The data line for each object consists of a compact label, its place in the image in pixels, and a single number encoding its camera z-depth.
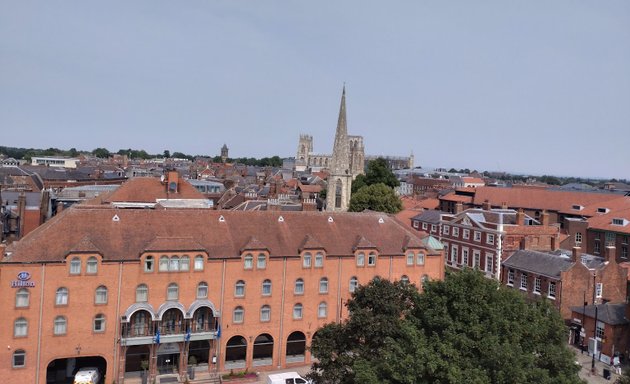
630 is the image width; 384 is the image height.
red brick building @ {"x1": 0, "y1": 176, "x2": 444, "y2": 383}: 35.47
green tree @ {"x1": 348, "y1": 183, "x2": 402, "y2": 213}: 87.81
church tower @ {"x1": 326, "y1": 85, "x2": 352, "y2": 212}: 100.62
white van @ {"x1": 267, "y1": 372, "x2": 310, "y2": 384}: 36.94
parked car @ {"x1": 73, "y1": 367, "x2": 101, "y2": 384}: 35.34
